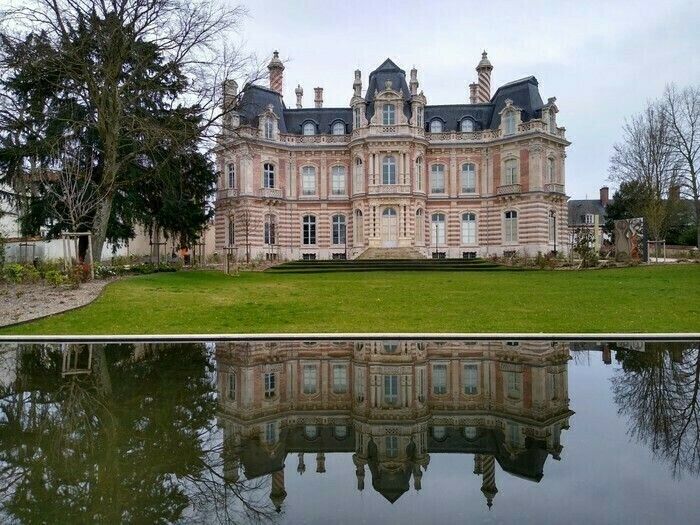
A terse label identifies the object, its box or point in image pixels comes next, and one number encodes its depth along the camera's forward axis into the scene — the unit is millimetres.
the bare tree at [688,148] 34969
